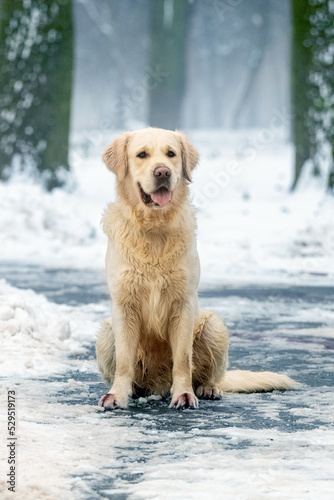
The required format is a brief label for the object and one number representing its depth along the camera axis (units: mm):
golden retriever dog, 5207
